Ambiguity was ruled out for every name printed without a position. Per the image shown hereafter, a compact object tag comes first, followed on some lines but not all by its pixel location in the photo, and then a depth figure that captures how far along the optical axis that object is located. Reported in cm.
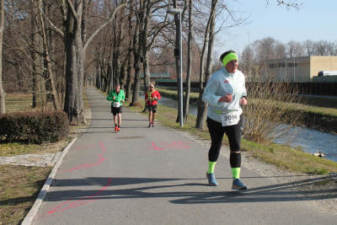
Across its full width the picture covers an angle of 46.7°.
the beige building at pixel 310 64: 8406
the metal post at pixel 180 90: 1594
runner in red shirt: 1540
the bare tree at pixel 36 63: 1785
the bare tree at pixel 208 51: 1719
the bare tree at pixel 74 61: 1645
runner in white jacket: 546
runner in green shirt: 1438
